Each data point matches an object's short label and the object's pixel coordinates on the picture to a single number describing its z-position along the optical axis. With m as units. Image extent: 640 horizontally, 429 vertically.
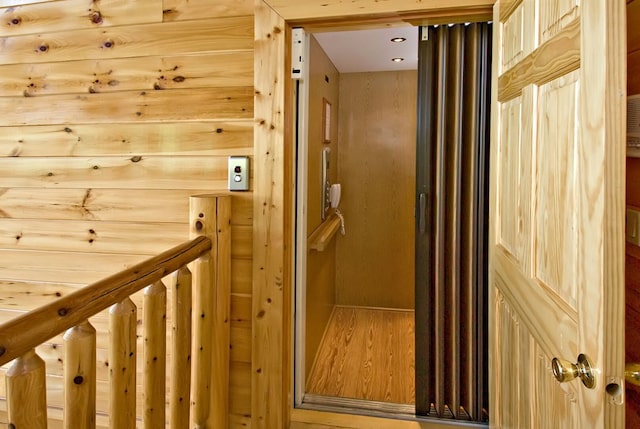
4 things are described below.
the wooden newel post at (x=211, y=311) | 1.74
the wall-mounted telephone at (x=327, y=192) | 3.16
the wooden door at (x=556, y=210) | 0.74
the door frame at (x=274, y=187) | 1.85
